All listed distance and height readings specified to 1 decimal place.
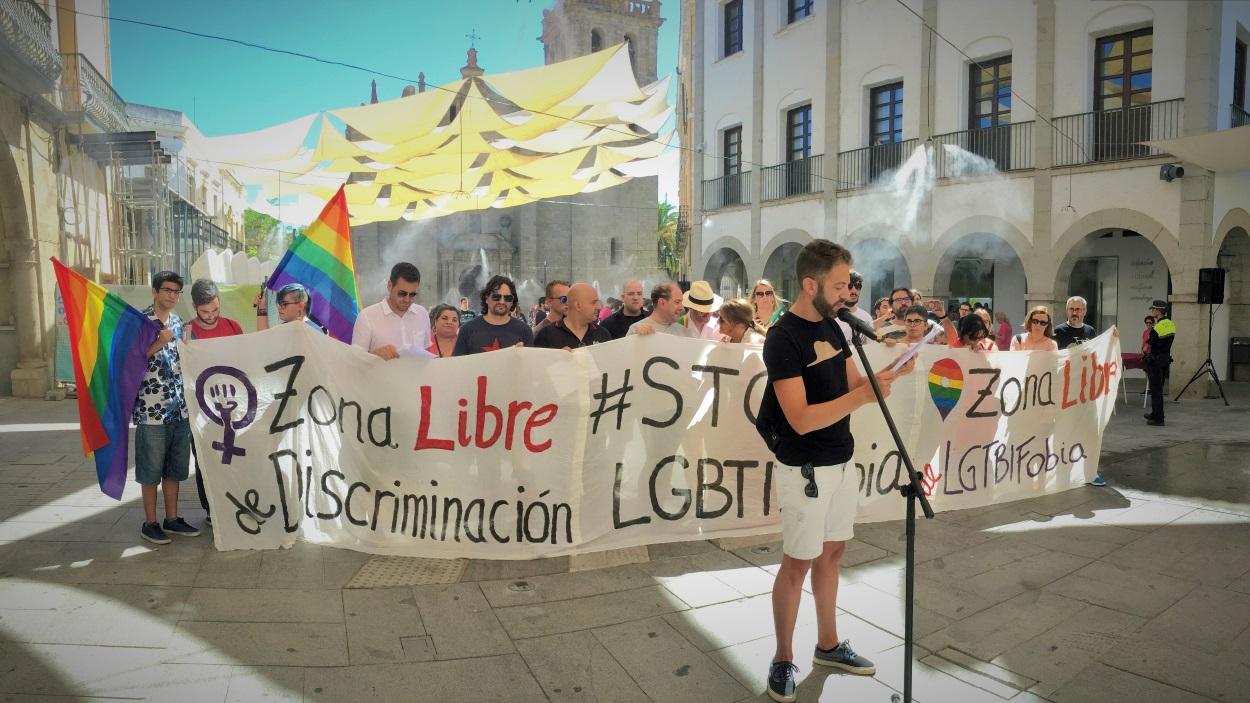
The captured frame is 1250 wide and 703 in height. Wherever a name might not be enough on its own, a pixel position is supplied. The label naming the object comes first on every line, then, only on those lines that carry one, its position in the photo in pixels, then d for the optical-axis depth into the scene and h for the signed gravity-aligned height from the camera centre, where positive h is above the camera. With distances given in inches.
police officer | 414.0 -34.2
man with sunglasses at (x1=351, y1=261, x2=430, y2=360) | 206.7 -3.8
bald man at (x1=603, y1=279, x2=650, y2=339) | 247.8 -2.5
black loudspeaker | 515.2 +8.1
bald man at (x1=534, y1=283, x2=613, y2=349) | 207.9 -5.4
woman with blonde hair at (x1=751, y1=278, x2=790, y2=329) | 290.5 +0.5
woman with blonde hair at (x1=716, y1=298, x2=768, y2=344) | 211.9 -4.3
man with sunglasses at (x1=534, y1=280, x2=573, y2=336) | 262.4 +1.8
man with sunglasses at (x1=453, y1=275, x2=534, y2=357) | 207.6 -6.0
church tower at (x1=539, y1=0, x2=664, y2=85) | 1910.7 +711.7
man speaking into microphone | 115.7 -21.2
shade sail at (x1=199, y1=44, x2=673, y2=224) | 596.7 +140.8
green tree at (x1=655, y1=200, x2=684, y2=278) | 2237.9 +196.6
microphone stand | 101.6 -29.5
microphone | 102.2 -3.0
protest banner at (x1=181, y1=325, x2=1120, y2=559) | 184.2 -34.2
